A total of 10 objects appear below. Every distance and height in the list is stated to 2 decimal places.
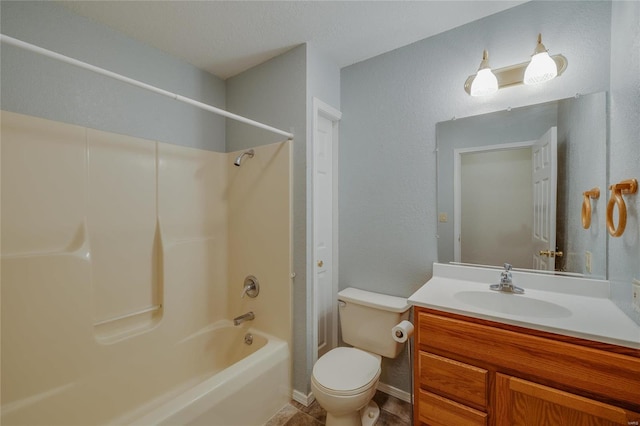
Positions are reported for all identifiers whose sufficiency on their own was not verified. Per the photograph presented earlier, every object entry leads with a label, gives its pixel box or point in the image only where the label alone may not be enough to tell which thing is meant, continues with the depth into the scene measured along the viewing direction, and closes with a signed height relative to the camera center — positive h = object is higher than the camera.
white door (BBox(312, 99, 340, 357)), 2.00 -0.15
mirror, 1.31 +0.14
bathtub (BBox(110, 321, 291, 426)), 1.25 -1.01
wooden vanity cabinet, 0.91 -0.66
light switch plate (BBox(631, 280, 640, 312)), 0.97 -0.32
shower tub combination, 1.33 -0.45
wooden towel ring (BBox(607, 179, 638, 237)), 0.99 +0.03
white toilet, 1.39 -0.92
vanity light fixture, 1.33 +0.74
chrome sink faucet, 1.40 -0.40
